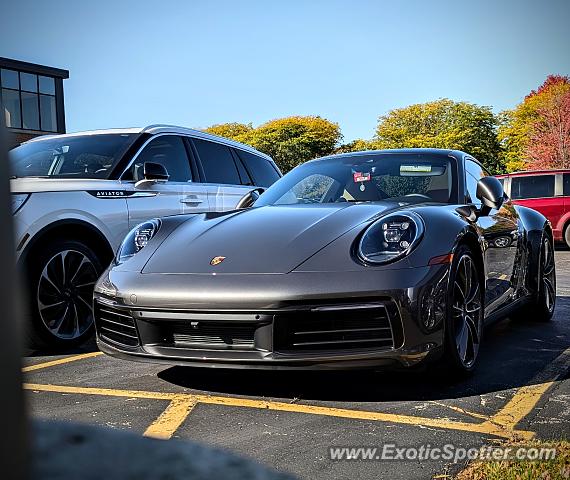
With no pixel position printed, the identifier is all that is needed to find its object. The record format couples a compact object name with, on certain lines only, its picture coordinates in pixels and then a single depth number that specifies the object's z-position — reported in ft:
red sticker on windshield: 15.25
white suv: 15.30
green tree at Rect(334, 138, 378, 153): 183.30
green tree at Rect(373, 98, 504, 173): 160.86
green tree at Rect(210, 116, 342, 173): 191.62
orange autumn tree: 138.10
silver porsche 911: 10.12
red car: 48.55
